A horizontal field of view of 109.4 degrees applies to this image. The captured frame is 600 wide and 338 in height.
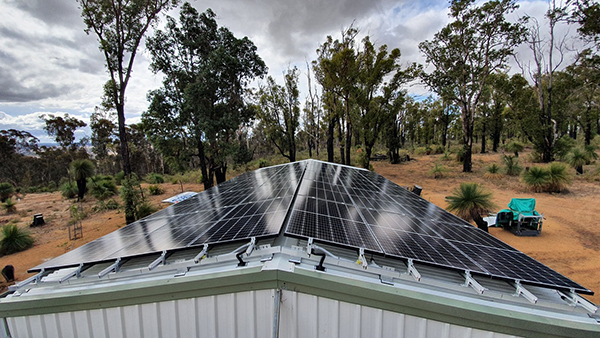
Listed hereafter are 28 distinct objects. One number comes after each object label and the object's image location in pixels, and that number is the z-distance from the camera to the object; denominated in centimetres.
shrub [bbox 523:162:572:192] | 1088
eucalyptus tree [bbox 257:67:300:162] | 2369
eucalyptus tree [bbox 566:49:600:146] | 1695
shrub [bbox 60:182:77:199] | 1670
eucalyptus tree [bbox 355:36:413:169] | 1750
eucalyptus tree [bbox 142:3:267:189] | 1270
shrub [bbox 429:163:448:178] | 1728
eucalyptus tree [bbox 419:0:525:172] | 1584
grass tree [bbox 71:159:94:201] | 1511
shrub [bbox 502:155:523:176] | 1497
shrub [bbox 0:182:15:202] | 1644
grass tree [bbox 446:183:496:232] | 799
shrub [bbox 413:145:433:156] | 3044
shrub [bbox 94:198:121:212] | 1334
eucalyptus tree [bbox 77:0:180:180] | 964
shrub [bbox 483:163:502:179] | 1488
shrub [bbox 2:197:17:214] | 1379
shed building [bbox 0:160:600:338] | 187
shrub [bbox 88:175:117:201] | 1556
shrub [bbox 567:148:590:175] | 1397
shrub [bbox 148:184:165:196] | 1688
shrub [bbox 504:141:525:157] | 2241
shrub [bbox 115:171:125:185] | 2259
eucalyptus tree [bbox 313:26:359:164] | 1692
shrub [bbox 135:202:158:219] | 1032
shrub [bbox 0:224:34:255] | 830
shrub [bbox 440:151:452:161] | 2345
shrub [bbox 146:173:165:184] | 2252
